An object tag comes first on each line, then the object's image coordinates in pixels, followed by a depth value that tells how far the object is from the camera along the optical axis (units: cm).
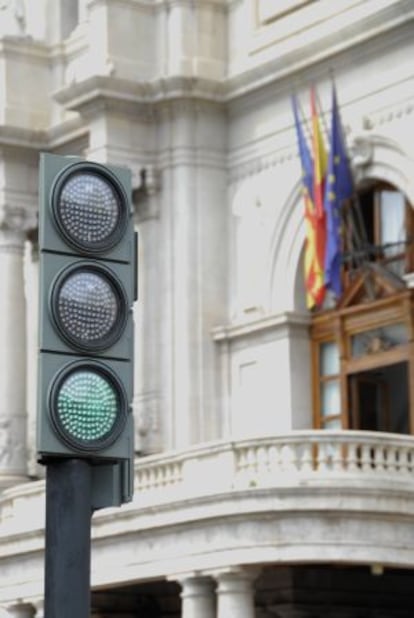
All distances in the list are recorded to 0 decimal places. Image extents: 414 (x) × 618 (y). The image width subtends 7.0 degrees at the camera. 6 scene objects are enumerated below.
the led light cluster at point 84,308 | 1062
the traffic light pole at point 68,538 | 1036
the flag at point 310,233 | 5771
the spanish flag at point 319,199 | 5745
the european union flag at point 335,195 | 5689
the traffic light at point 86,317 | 1054
